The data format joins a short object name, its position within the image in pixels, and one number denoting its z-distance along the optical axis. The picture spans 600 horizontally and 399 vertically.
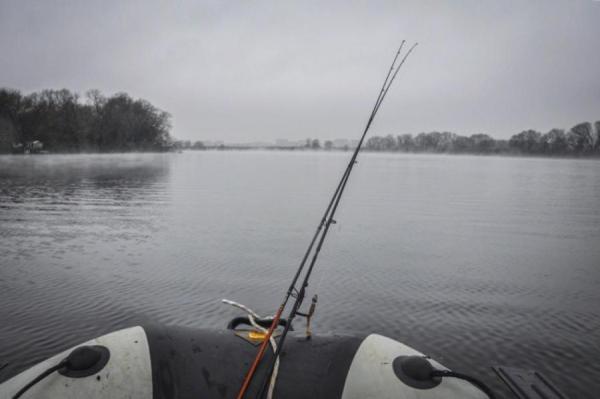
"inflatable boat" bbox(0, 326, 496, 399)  2.49
